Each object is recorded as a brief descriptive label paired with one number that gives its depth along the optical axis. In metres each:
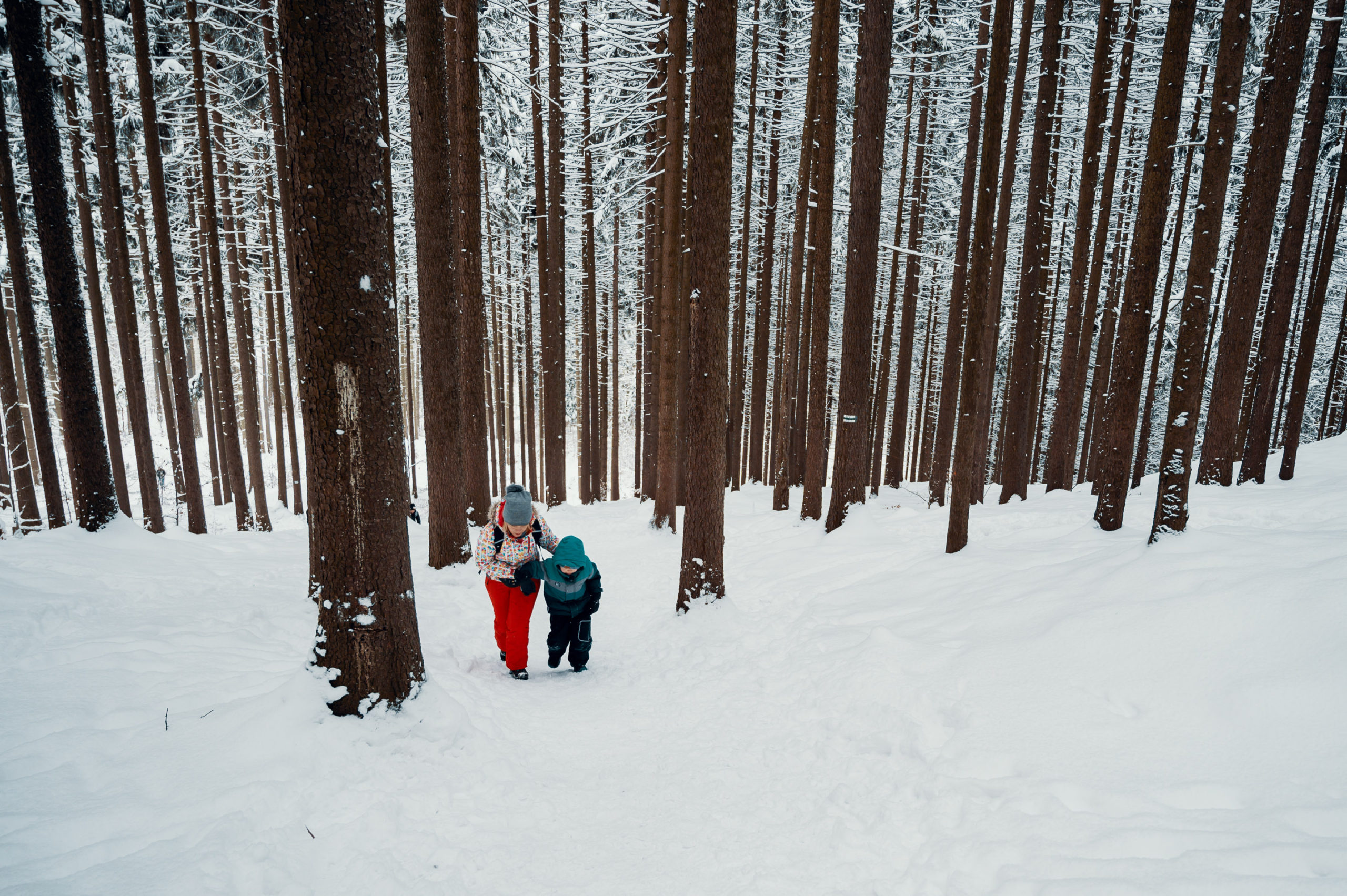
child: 5.07
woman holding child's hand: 5.05
